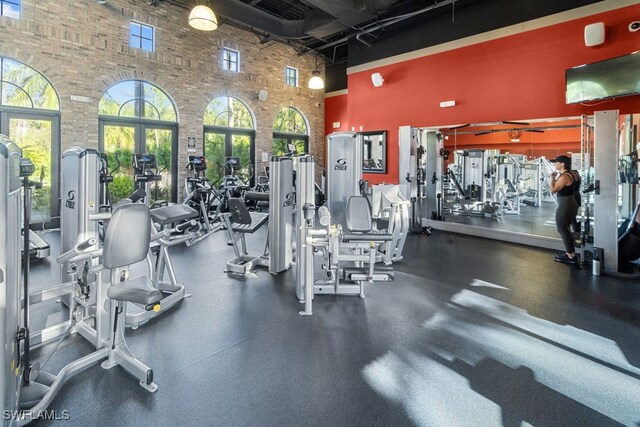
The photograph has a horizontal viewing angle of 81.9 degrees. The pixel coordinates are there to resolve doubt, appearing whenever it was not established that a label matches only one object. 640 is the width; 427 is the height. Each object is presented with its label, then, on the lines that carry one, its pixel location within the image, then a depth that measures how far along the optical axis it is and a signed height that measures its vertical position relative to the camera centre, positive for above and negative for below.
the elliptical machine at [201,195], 7.47 +0.31
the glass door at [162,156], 8.52 +1.25
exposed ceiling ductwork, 6.88 +4.05
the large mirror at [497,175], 6.88 +0.78
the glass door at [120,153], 7.93 +1.22
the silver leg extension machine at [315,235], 3.53 -0.27
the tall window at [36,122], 6.63 +1.61
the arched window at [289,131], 11.25 +2.48
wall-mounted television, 4.94 +1.88
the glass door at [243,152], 10.16 +1.59
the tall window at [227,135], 9.62 +2.01
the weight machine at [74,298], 1.61 -0.54
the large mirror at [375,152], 9.01 +1.45
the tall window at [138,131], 7.91 +1.75
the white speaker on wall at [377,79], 8.89 +3.16
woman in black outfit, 5.05 +0.13
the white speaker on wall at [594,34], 5.52 +2.67
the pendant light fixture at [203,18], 5.20 +2.78
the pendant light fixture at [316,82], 9.49 +3.29
